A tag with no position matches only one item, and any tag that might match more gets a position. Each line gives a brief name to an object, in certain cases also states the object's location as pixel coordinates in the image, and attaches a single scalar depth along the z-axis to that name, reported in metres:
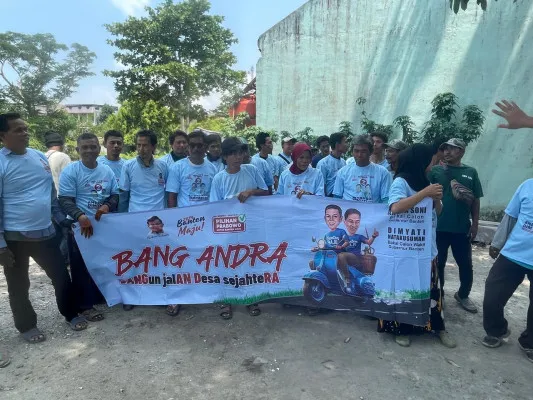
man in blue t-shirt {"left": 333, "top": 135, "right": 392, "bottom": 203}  3.89
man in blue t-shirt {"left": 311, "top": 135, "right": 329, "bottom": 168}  6.50
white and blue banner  3.37
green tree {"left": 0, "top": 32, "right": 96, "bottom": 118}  30.33
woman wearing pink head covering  4.18
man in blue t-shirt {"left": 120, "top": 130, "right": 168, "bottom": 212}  4.12
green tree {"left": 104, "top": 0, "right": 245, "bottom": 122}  22.14
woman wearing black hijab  3.15
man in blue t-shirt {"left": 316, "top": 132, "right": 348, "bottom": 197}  5.40
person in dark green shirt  3.97
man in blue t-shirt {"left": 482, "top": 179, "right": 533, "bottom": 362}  3.18
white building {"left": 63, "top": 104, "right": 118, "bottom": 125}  80.12
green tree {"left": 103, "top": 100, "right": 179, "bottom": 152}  22.44
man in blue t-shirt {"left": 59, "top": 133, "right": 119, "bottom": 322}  3.79
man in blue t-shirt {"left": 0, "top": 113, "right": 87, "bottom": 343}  3.29
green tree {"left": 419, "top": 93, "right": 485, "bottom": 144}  7.99
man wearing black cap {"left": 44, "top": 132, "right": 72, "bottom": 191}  5.42
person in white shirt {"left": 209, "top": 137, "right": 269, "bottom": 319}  3.83
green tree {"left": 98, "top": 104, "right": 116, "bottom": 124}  57.52
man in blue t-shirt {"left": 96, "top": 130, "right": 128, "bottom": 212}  4.64
